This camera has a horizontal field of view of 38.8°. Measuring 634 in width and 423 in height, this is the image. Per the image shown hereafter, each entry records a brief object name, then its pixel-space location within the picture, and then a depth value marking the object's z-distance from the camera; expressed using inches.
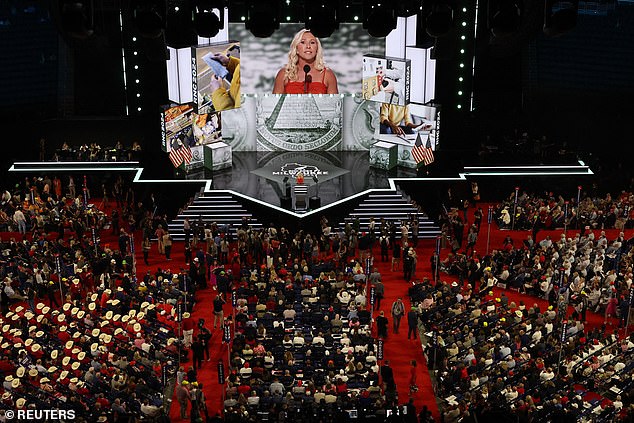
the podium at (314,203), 1274.6
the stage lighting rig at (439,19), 618.1
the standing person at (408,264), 1122.7
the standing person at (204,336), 927.0
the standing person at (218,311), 988.0
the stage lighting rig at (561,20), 617.0
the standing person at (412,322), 971.2
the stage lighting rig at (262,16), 625.6
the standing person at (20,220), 1247.5
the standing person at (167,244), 1179.9
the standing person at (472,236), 1188.5
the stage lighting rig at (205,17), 647.8
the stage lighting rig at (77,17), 583.8
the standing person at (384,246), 1189.1
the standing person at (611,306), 1008.9
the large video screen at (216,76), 1311.5
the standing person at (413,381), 874.1
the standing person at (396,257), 1159.6
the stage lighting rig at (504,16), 599.5
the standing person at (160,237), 1196.7
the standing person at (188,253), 1167.0
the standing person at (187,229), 1211.6
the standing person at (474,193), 1387.8
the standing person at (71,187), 1374.3
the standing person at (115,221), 1255.5
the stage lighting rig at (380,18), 658.2
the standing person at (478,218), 1269.7
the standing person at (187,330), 951.0
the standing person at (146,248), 1171.3
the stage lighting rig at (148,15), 607.5
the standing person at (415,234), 1221.8
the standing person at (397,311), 993.5
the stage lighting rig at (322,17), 632.4
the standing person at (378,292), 1038.4
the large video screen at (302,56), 1424.7
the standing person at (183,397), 838.8
